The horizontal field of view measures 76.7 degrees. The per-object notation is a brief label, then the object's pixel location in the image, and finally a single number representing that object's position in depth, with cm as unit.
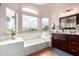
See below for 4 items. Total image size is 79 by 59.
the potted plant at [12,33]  91
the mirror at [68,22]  145
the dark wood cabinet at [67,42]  126
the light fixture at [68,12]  139
